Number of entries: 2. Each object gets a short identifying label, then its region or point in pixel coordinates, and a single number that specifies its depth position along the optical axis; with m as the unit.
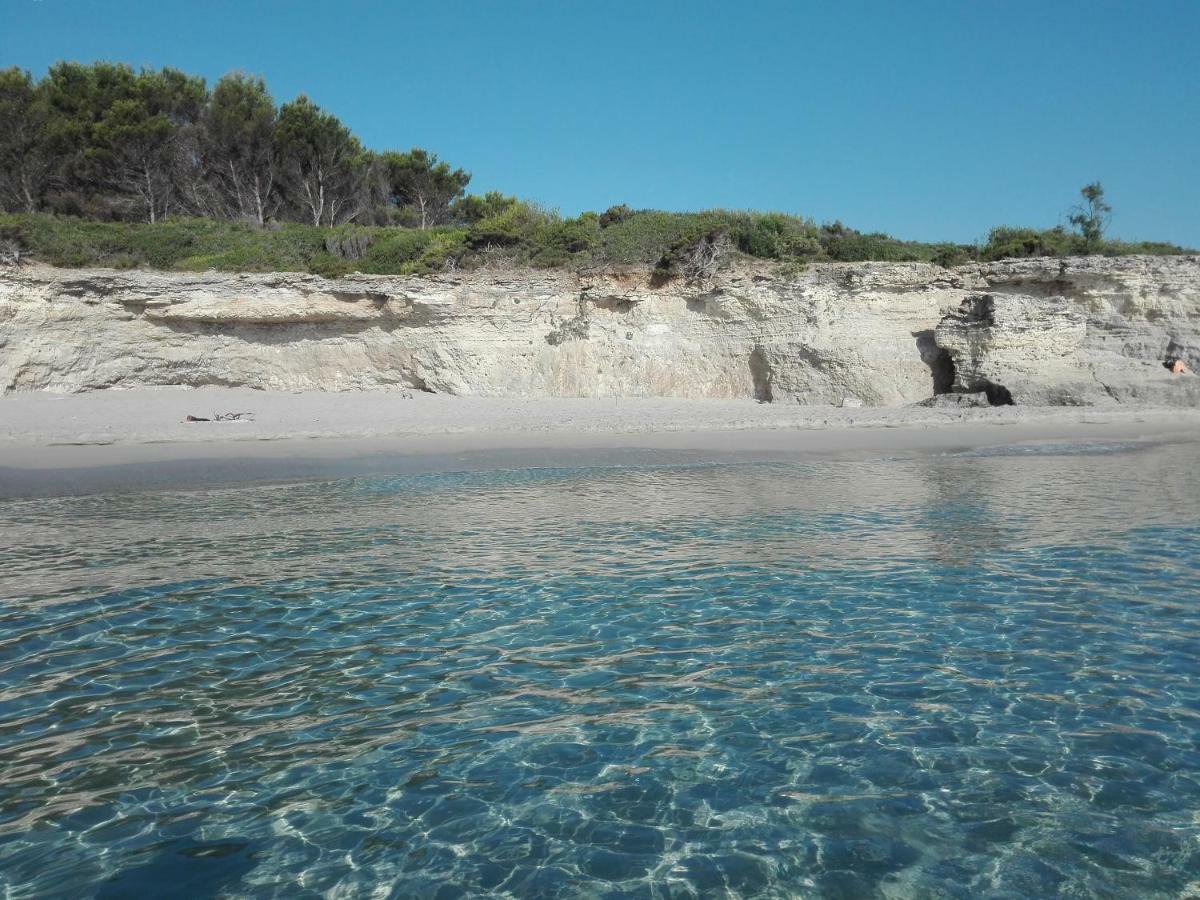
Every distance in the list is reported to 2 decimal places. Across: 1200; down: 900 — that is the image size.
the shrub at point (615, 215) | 25.58
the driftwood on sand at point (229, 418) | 16.77
